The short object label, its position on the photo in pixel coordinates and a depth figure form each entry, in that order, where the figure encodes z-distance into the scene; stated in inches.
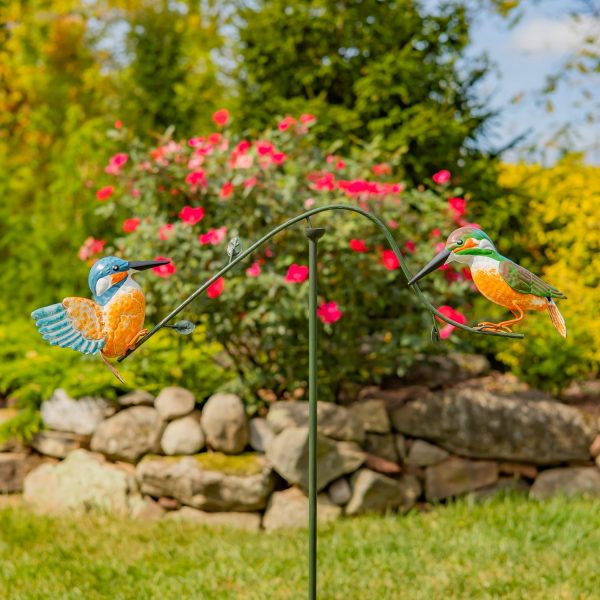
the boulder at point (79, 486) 175.0
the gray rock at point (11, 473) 189.8
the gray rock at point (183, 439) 171.2
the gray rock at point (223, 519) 165.2
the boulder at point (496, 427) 174.4
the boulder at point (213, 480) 163.2
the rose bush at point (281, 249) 170.4
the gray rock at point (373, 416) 173.3
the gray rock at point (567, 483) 177.9
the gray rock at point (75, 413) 184.9
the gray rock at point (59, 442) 188.7
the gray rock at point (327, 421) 167.9
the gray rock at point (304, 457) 160.1
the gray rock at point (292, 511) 163.0
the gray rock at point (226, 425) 168.4
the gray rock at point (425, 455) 174.7
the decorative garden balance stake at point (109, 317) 77.4
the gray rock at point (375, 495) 165.0
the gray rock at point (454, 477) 174.4
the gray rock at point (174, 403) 176.6
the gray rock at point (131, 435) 176.2
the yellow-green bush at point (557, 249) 207.6
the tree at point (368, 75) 222.5
